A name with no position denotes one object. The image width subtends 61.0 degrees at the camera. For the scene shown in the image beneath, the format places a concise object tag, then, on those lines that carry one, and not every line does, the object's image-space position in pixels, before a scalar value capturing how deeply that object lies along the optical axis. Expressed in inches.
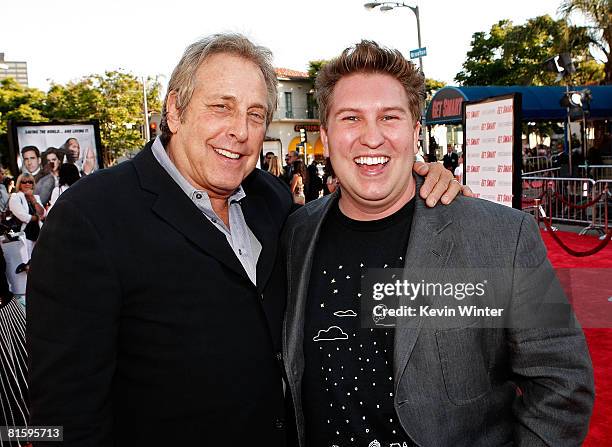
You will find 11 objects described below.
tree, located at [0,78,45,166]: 1695.4
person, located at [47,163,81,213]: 287.6
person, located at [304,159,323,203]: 591.0
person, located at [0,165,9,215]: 355.1
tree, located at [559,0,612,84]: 829.2
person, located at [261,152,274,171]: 537.2
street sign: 573.9
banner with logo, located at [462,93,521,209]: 220.4
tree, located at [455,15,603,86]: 920.7
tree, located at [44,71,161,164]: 1450.5
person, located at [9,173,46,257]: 285.3
